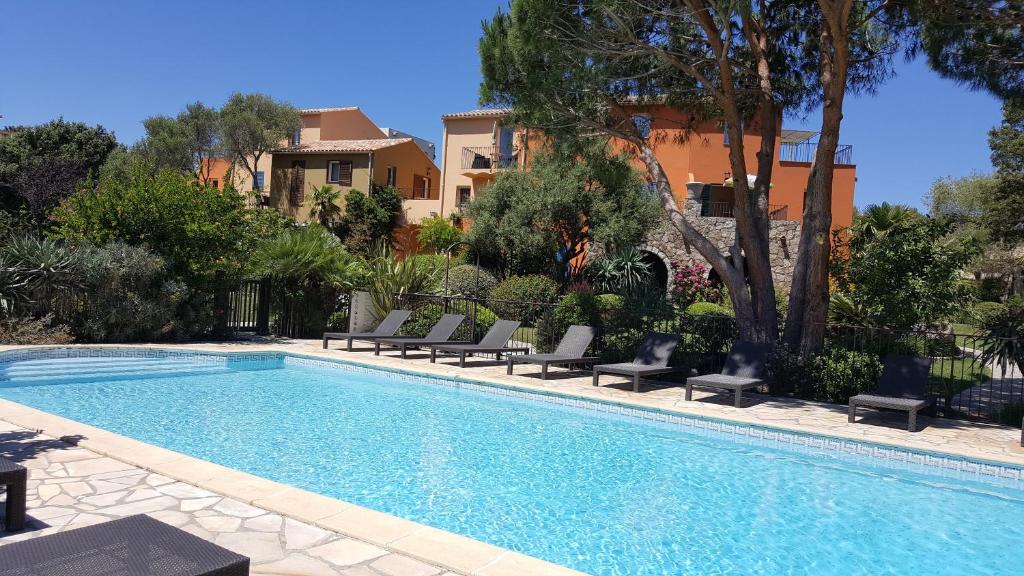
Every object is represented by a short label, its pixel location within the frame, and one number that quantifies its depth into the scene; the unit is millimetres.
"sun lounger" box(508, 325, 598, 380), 11922
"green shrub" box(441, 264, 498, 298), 22078
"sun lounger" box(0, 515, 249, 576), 2428
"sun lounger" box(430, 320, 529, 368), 12930
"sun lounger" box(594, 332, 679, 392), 10961
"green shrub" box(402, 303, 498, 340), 16203
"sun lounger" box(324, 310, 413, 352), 14430
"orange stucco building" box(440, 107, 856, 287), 26500
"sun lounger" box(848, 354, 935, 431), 8946
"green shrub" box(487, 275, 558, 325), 18844
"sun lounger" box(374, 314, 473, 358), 13711
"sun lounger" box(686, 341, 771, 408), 9862
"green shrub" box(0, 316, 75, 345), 12078
